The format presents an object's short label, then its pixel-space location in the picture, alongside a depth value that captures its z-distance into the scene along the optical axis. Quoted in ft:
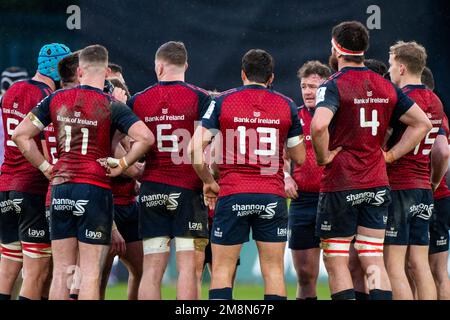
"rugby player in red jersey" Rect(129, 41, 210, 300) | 51.24
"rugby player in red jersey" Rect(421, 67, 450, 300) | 57.26
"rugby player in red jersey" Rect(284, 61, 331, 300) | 58.08
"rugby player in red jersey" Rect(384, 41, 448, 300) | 52.37
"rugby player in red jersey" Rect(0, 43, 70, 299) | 53.67
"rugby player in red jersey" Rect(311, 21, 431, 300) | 49.73
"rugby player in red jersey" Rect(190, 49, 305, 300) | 49.03
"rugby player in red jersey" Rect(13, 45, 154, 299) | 49.01
